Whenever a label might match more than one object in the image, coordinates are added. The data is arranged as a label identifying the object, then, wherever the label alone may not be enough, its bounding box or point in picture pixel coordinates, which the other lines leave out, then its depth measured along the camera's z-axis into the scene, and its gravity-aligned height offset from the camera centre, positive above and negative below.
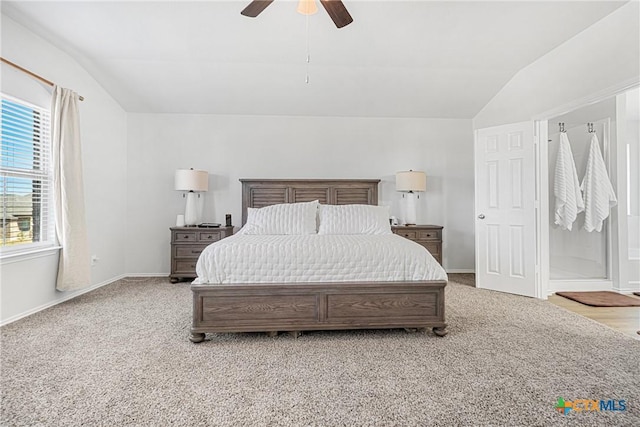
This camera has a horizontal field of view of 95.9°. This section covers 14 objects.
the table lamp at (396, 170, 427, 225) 4.26 +0.43
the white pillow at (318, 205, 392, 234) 3.25 -0.06
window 2.66 +0.38
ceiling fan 2.01 +1.49
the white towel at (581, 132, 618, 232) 3.64 +0.28
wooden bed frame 2.19 -0.72
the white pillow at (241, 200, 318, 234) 3.25 -0.06
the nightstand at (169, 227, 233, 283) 3.97 -0.45
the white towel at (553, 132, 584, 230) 3.71 +0.35
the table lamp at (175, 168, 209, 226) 4.05 +0.43
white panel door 3.36 +0.06
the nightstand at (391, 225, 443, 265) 4.20 -0.30
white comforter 2.23 -0.38
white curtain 2.99 +0.26
